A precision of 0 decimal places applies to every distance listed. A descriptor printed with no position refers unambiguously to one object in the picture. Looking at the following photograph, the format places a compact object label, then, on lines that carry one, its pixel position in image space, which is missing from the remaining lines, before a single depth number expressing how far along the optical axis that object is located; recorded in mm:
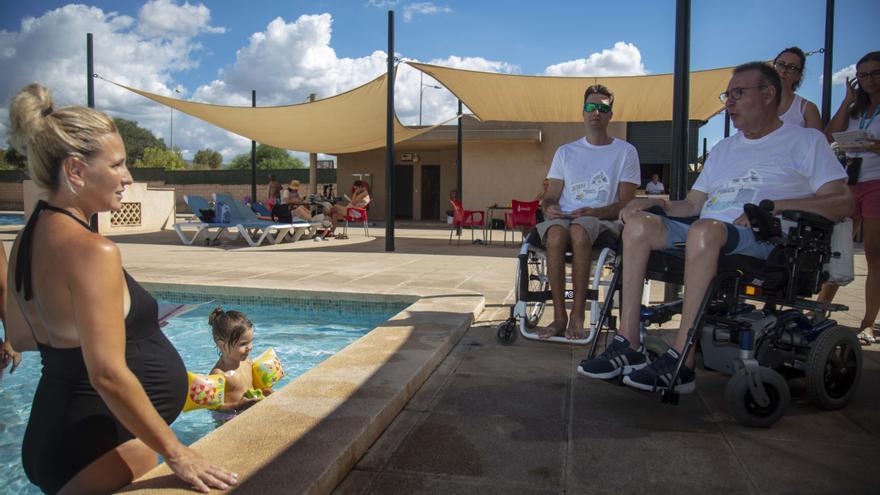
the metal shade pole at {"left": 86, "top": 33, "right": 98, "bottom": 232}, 10312
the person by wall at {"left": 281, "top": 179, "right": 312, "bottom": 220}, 11164
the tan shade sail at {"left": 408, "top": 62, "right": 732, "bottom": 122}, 9055
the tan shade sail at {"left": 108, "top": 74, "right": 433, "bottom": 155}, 10477
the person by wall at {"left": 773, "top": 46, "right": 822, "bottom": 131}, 2966
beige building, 15078
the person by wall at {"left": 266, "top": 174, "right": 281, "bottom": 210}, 13594
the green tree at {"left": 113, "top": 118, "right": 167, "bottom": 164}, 60219
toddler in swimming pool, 2830
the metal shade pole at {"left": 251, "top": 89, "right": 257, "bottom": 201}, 15506
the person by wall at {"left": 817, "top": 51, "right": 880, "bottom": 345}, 2947
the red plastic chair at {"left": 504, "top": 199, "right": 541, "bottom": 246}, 8094
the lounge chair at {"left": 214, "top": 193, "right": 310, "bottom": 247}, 9324
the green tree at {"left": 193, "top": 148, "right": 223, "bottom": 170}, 63750
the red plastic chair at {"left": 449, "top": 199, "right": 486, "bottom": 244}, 10031
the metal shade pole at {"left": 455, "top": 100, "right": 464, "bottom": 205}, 14422
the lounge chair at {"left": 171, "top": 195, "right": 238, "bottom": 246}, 9367
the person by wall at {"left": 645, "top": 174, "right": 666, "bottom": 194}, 13070
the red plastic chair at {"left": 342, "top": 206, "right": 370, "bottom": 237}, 11172
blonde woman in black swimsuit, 1177
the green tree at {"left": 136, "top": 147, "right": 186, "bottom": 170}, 48250
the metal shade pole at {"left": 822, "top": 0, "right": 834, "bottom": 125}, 8742
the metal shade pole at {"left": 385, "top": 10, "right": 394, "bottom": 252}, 8289
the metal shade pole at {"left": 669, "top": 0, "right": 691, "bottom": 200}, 3588
